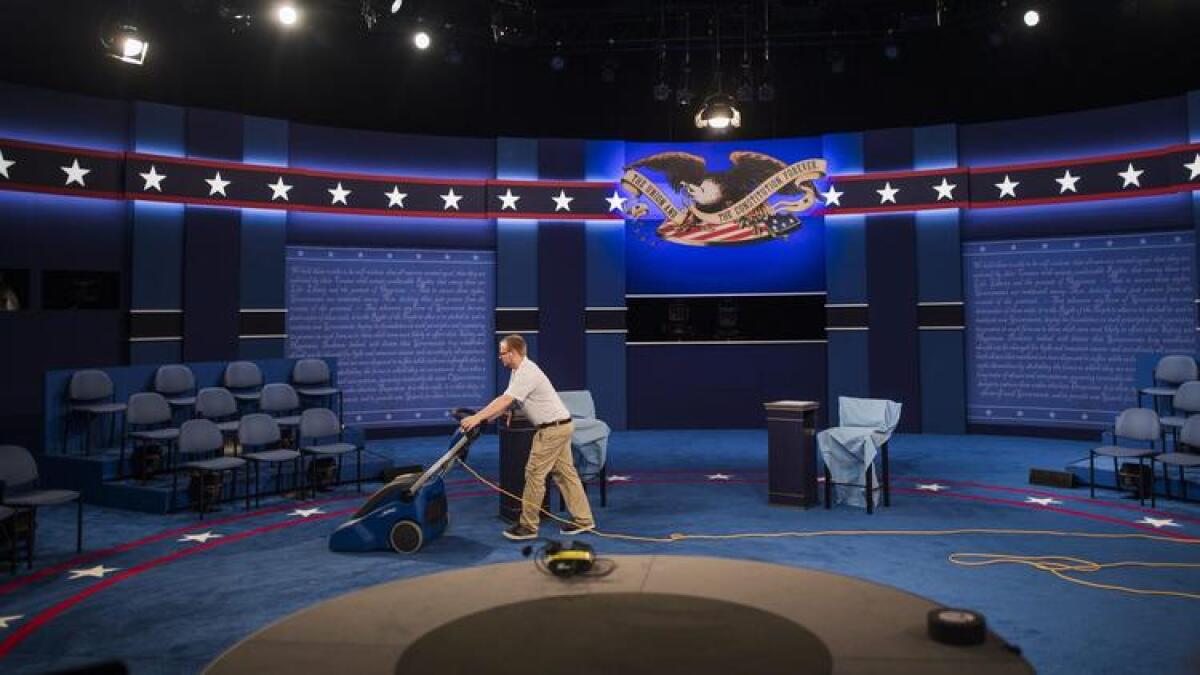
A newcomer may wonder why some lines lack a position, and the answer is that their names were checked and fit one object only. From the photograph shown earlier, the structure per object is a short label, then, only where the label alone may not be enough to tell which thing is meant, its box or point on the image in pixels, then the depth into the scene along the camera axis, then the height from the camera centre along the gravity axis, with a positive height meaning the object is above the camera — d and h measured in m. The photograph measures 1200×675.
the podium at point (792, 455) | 7.66 -0.86
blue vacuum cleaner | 6.15 -1.16
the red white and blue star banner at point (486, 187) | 10.39 +2.56
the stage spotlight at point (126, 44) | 8.76 +3.51
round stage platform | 2.11 -0.77
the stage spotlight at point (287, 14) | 9.15 +3.96
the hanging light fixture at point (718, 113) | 9.81 +3.05
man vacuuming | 6.52 -0.50
